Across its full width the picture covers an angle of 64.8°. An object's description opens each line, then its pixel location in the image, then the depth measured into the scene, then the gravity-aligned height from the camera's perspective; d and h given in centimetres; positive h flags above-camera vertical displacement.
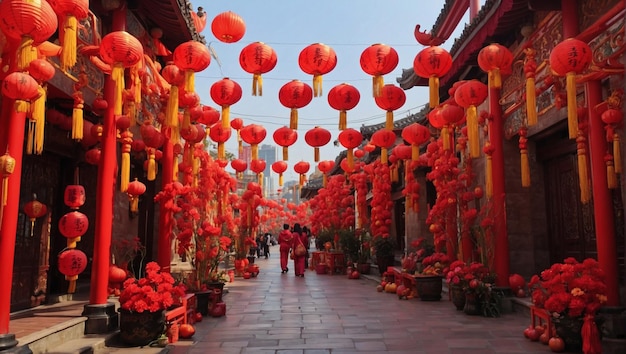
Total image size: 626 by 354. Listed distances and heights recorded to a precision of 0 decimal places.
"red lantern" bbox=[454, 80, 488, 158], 621 +184
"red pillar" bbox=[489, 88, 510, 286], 742 +33
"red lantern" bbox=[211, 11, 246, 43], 643 +280
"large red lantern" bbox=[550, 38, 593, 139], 471 +168
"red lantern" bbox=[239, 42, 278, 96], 662 +244
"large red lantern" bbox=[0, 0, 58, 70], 370 +166
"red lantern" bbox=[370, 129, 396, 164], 924 +190
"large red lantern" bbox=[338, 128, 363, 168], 959 +196
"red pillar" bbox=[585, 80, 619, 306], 493 +40
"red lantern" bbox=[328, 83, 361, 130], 759 +218
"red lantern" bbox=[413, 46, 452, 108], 641 +228
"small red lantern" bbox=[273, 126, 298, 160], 965 +201
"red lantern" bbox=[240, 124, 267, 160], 948 +203
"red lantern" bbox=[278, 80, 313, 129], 747 +218
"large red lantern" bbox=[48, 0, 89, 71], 419 +191
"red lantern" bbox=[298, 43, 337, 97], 667 +243
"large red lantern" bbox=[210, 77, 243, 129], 724 +215
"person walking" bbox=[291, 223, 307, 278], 1433 -34
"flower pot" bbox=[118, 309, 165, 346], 518 -89
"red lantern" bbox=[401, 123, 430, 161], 864 +182
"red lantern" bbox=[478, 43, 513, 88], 596 +216
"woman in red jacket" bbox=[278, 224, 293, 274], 1520 -11
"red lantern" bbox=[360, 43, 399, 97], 659 +240
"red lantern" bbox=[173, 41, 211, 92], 607 +224
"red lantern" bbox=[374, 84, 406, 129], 730 +206
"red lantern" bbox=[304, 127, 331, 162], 976 +203
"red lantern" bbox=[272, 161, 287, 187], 1394 +207
